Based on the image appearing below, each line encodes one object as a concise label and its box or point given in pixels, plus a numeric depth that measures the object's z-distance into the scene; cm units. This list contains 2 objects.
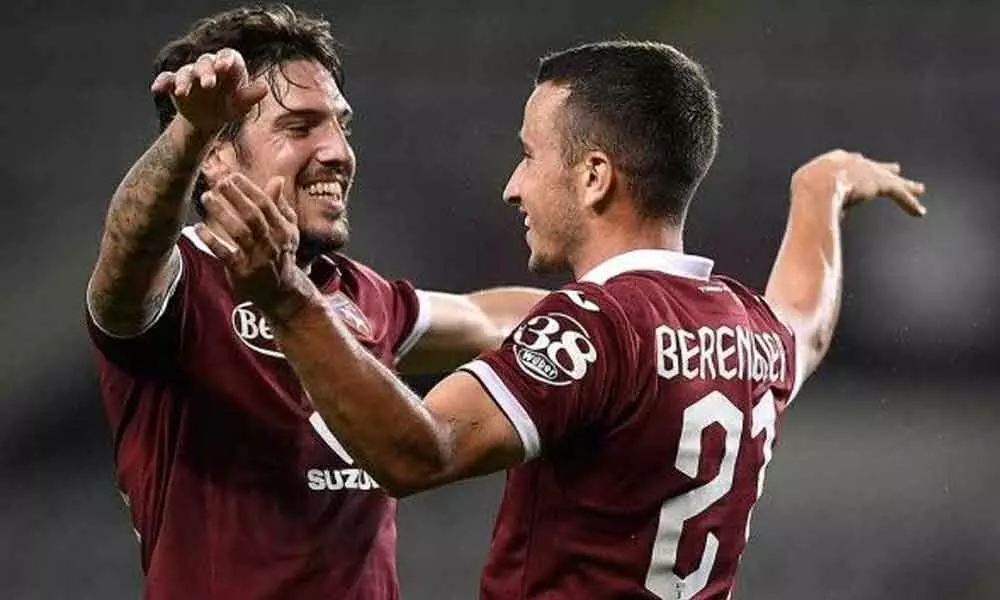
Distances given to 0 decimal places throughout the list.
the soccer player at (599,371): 1199
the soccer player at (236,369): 1233
